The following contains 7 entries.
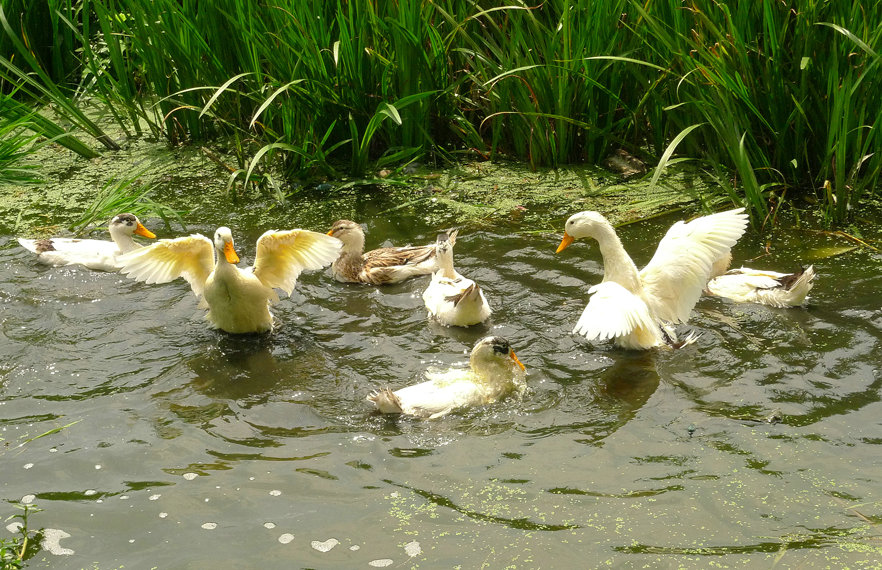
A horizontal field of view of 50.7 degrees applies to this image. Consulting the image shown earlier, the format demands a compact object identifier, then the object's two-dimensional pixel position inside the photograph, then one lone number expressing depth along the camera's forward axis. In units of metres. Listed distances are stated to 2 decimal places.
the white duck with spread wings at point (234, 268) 5.81
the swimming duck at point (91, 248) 6.84
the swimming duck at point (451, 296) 5.79
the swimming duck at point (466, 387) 4.77
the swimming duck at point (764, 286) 5.64
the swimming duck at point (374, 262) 6.77
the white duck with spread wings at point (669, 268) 5.62
